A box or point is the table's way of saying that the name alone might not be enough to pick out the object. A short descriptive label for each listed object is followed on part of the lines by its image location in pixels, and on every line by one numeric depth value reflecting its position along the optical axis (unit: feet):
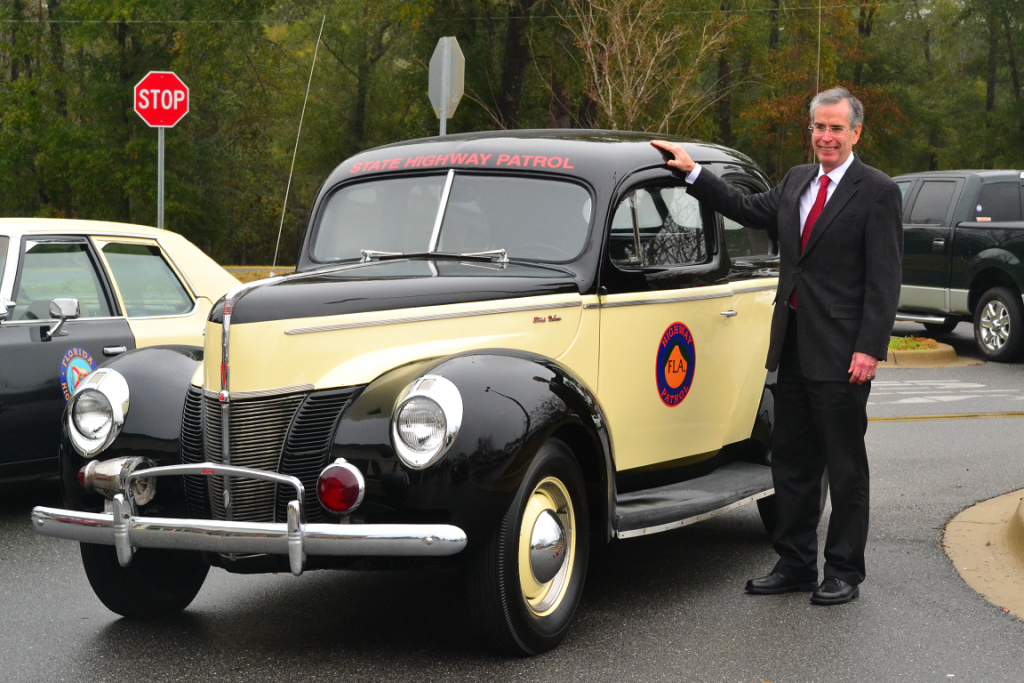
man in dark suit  17.71
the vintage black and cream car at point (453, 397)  14.37
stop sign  48.37
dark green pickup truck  48.29
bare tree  69.00
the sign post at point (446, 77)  41.88
